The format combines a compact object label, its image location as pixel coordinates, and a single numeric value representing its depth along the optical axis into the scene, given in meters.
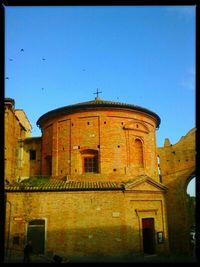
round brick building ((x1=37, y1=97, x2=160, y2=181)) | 21.12
